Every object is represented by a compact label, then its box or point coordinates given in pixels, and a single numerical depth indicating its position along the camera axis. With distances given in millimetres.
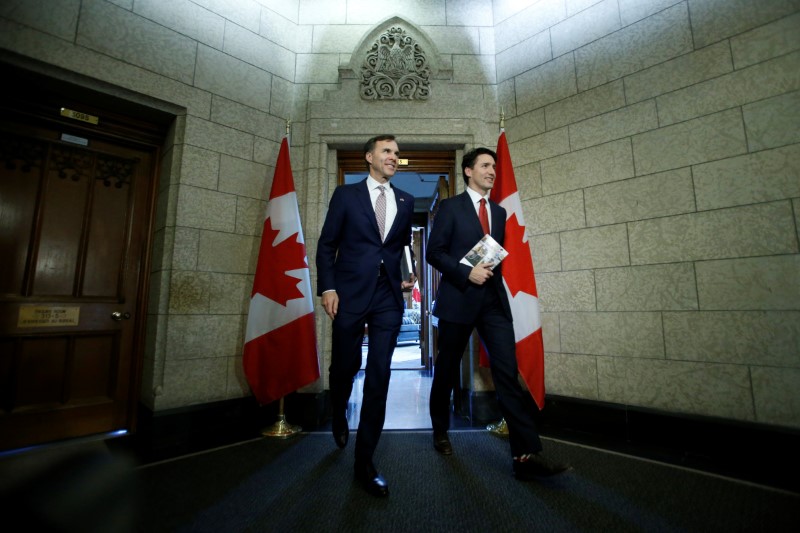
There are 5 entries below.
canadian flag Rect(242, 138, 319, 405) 2248
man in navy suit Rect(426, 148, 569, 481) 1613
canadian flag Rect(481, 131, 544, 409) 2170
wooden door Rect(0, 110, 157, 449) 2031
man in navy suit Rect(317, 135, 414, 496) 1563
